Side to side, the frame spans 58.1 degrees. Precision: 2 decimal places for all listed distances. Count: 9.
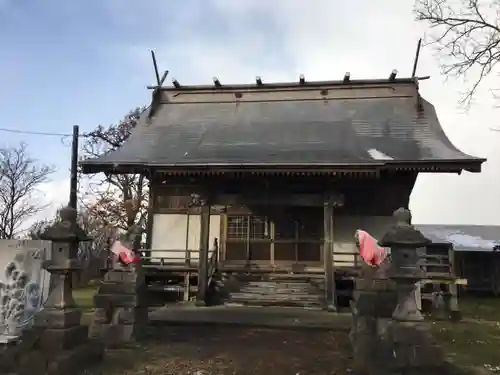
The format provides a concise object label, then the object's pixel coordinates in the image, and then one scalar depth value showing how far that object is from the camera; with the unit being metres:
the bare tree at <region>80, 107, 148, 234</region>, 24.47
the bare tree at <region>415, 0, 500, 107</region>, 10.05
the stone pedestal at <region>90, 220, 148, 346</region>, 7.88
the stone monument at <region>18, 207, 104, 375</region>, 5.84
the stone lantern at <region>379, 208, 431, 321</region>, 5.35
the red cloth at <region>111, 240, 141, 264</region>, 8.19
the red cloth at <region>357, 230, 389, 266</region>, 7.11
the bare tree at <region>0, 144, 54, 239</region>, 30.06
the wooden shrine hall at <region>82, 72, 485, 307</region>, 13.00
